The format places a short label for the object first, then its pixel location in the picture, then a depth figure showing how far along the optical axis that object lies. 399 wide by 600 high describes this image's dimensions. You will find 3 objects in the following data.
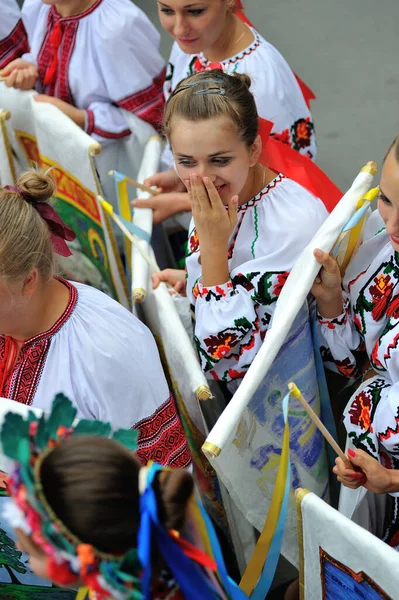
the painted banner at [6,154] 5.81
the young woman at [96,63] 5.78
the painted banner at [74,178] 5.65
